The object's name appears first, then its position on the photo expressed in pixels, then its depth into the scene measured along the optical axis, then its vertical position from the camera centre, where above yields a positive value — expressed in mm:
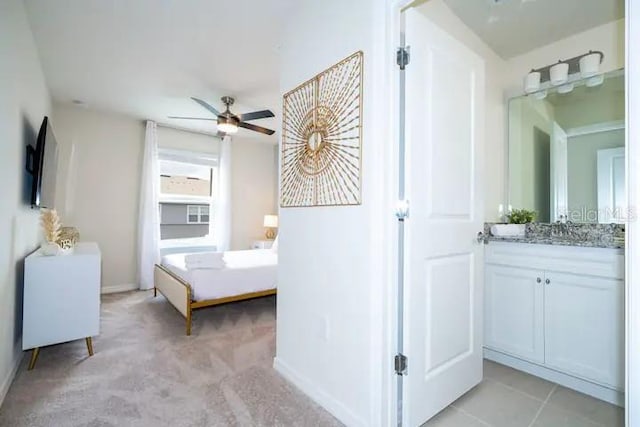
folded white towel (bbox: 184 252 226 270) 3016 -454
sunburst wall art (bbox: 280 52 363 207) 1624 +482
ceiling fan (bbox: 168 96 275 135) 3279 +1082
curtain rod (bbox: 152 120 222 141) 4713 +1421
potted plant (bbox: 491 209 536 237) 2336 -34
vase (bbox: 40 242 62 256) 2303 -259
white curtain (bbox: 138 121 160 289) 4406 +15
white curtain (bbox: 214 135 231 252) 5195 +203
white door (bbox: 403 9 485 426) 1511 -5
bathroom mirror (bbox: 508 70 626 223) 2074 +529
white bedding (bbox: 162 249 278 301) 2897 -605
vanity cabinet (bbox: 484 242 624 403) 1764 -609
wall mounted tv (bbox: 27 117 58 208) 2383 +405
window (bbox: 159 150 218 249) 4867 +322
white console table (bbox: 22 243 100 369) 2101 -610
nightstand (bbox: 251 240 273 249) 5227 -467
